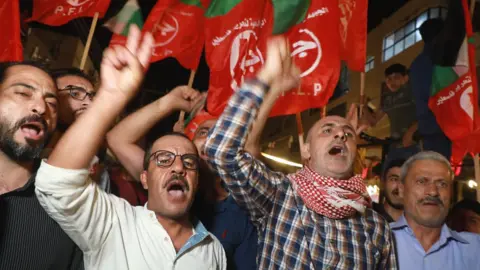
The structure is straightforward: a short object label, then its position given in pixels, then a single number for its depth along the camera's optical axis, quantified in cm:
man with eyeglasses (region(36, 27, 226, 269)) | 135
